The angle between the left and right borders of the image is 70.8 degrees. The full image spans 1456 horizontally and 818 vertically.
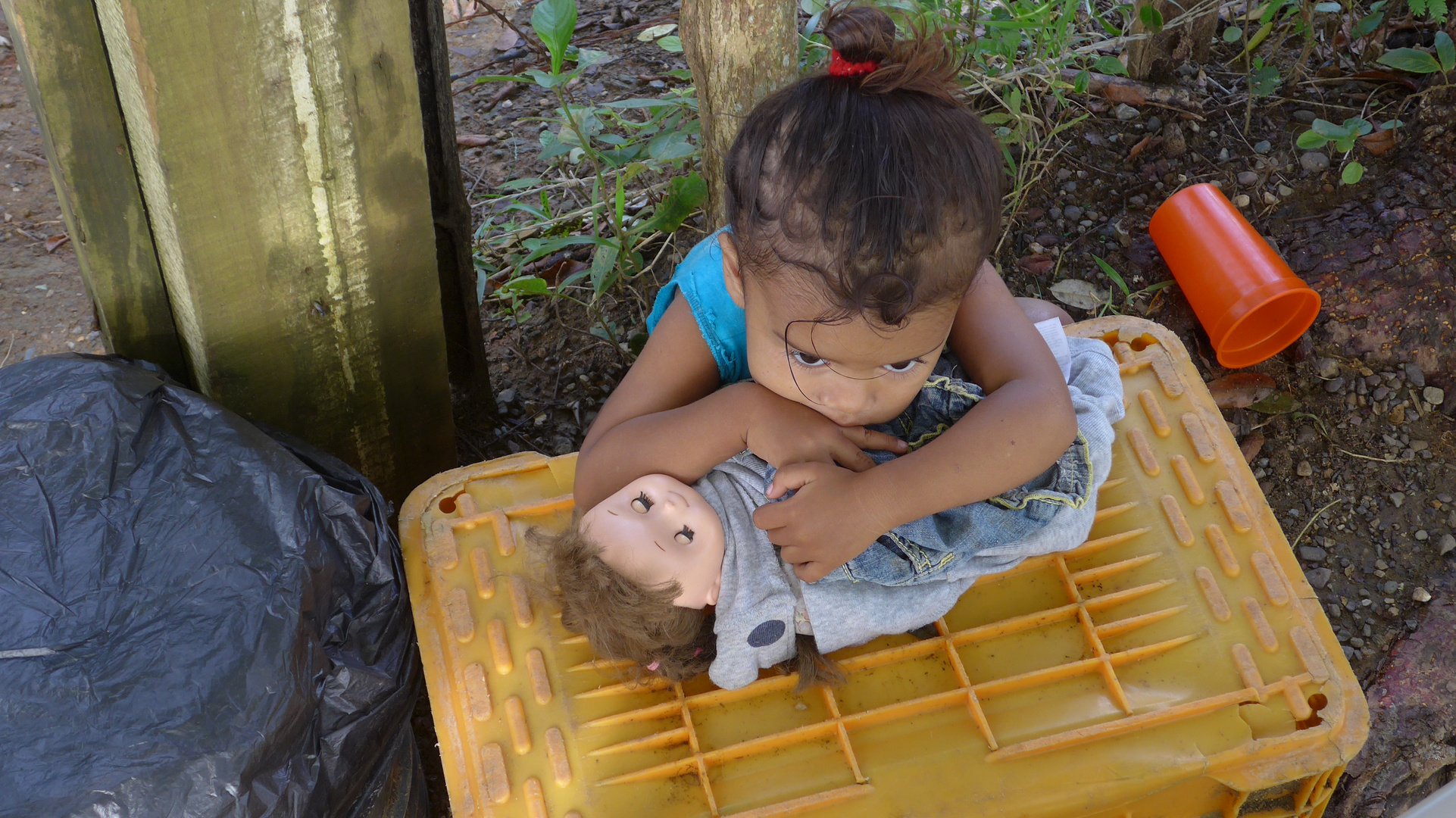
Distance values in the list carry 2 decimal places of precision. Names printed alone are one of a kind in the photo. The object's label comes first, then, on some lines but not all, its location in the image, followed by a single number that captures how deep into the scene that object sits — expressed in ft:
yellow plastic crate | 4.52
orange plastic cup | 6.98
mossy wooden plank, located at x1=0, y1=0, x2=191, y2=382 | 4.22
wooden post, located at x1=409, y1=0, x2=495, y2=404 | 5.54
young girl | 3.84
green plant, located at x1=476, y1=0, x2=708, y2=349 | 6.10
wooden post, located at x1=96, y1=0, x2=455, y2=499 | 4.15
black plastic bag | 3.66
